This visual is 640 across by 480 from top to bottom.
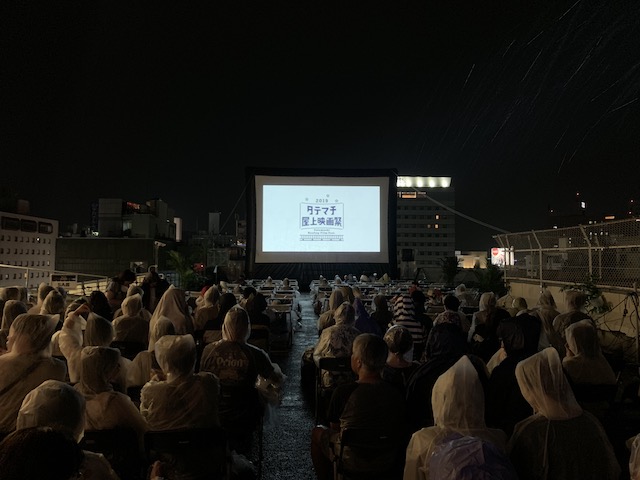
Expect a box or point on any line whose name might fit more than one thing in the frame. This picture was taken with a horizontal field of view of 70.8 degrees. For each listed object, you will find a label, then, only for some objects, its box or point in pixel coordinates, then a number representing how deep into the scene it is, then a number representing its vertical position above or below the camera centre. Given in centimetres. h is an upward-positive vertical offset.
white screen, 1416 +170
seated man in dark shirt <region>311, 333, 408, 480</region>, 223 -68
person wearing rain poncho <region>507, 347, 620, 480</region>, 168 -61
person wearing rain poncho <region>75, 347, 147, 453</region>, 208 -60
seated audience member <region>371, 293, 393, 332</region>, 534 -48
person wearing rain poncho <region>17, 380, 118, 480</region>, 147 -47
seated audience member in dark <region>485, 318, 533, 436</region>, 262 -73
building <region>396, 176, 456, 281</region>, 9250 +976
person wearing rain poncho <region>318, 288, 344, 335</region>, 523 -46
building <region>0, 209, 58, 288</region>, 3866 +235
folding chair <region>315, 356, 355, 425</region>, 342 -83
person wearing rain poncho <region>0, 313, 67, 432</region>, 236 -52
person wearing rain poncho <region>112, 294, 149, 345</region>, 414 -52
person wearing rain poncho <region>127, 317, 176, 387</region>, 328 -67
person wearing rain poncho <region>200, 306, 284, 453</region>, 290 -67
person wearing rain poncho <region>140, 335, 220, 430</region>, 225 -62
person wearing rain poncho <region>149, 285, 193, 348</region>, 456 -38
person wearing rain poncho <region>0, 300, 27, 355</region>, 368 -34
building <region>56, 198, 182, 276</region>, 3491 +142
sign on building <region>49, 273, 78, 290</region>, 913 -20
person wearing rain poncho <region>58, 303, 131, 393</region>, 252 -48
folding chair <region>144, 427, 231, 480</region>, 201 -83
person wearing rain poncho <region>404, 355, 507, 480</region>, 172 -55
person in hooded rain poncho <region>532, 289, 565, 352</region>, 326 -43
